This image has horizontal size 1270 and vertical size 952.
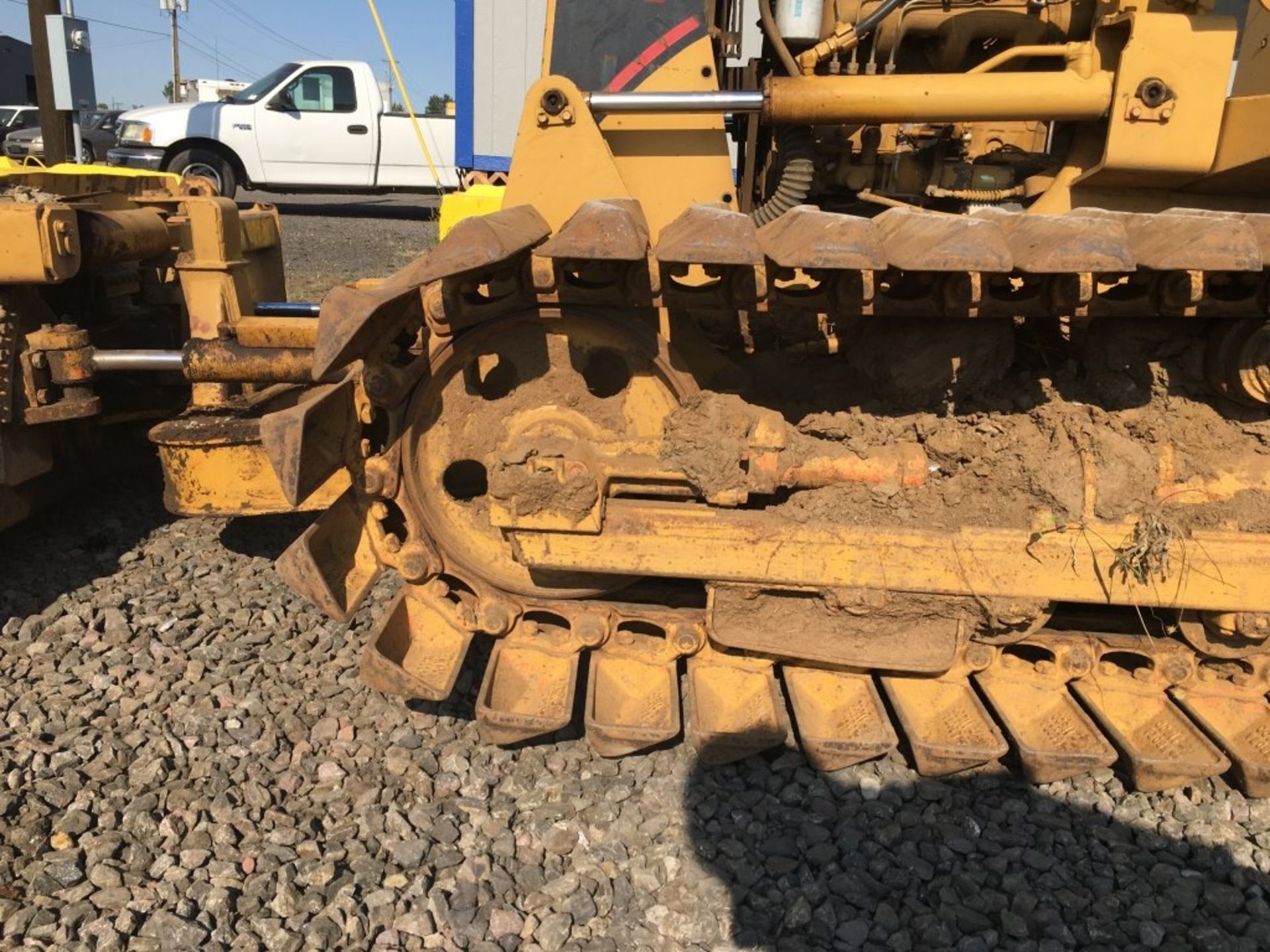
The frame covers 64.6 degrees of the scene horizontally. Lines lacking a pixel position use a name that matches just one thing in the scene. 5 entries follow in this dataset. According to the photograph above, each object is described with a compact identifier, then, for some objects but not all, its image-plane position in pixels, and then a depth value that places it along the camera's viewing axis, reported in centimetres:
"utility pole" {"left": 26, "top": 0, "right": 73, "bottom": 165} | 815
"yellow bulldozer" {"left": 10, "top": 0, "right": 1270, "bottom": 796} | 231
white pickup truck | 1338
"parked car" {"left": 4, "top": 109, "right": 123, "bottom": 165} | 1507
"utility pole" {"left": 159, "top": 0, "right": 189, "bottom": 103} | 3438
